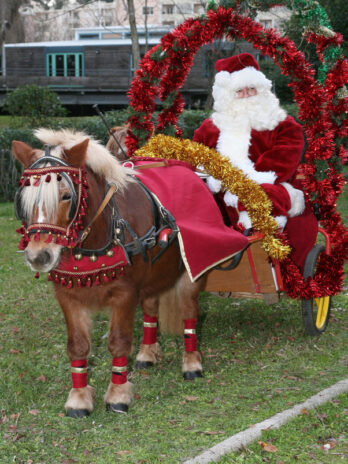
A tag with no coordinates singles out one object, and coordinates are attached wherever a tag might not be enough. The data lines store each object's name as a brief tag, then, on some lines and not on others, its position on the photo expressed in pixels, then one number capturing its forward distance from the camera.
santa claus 5.08
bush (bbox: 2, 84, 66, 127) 16.06
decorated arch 4.98
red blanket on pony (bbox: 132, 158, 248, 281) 4.32
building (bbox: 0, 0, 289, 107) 26.59
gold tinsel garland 4.79
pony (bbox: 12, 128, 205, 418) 3.35
